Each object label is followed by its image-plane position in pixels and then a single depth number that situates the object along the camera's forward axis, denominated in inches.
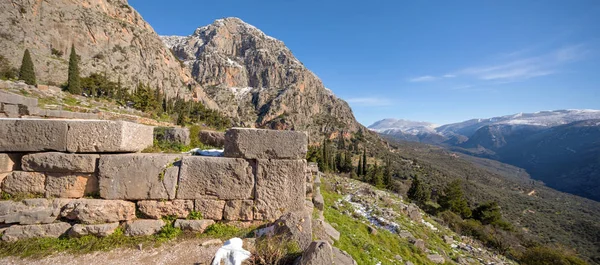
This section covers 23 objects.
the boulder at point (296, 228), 160.6
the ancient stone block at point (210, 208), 198.1
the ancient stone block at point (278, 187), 201.8
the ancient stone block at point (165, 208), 192.1
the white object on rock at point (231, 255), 137.3
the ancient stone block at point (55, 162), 184.5
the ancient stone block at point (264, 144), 200.2
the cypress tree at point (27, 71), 1204.5
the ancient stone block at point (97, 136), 186.5
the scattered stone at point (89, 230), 177.2
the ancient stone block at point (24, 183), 183.9
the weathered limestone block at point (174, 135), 314.5
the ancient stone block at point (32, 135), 181.8
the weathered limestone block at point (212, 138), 358.3
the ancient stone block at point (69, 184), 188.5
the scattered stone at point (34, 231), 172.6
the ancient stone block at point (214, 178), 195.9
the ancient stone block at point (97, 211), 180.2
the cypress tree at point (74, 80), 1365.7
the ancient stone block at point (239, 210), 199.5
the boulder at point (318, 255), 126.8
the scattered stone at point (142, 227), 183.9
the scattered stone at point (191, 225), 191.3
